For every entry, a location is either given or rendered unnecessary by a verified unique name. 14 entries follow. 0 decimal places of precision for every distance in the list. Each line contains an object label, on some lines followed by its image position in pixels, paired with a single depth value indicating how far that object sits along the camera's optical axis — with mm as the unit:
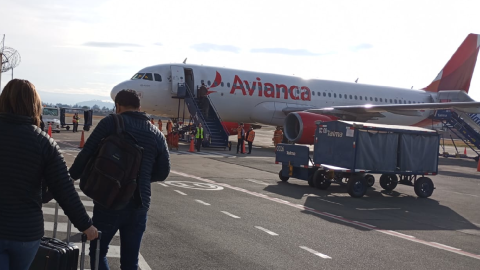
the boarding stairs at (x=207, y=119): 28906
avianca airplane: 27844
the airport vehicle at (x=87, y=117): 40875
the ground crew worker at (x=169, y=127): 32050
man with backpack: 4363
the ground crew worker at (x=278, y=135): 31762
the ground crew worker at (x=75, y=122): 43344
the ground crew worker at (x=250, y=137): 27438
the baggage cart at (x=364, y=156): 14460
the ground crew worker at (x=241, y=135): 27477
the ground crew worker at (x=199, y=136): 26531
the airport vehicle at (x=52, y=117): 41219
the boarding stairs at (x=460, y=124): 31078
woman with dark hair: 3547
